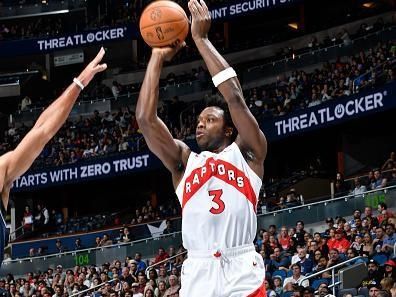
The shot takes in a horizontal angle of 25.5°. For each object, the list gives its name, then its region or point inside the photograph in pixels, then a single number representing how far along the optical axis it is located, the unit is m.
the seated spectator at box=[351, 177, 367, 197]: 18.53
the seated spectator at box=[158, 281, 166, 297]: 16.11
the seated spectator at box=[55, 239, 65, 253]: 26.23
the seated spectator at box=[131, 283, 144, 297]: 16.82
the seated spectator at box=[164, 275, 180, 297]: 15.35
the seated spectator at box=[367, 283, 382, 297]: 11.95
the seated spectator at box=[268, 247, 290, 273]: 15.59
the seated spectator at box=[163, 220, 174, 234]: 22.65
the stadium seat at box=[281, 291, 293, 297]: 13.65
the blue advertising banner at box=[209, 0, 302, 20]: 28.77
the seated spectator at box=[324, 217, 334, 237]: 16.36
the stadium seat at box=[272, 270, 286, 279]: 15.09
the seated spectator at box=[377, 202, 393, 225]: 15.29
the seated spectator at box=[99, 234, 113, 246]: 24.33
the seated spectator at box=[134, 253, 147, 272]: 19.48
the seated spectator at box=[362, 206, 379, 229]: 15.43
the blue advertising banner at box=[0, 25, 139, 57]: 32.84
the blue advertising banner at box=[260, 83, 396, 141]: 22.20
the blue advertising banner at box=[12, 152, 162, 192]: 28.61
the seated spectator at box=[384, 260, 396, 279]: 12.98
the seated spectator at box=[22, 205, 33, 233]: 29.41
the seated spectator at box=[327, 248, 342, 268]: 14.24
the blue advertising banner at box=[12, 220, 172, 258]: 24.19
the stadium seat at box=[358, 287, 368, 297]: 12.80
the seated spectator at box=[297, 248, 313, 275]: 14.93
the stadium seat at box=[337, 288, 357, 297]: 12.97
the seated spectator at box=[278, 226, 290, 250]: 16.67
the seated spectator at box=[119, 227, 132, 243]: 23.72
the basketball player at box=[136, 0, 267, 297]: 5.56
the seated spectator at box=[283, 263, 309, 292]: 13.93
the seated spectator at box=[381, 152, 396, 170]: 20.07
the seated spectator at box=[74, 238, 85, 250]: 26.02
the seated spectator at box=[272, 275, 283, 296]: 14.23
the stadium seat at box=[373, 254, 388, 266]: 14.02
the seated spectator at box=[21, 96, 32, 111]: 33.47
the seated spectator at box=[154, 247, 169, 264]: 20.12
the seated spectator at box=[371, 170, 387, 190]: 18.27
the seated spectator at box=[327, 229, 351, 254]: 15.21
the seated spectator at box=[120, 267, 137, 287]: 18.08
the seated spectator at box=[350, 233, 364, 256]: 14.63
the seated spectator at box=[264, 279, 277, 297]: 13.94
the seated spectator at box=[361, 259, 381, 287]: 13.12
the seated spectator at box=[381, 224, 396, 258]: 14.10
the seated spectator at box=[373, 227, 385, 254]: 14.25
